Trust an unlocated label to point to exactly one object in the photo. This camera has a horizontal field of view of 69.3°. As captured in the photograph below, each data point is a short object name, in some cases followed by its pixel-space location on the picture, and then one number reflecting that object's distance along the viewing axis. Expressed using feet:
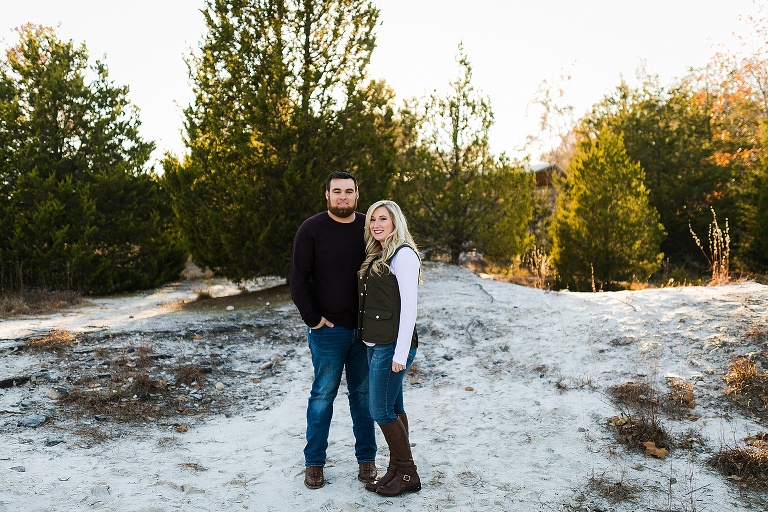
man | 11.98
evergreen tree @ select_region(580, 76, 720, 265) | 57.26
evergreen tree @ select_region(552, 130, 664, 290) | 39.58
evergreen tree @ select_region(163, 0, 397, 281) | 33.53
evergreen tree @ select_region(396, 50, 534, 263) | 40.06
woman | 11.27
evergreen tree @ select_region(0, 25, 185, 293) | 40.57
